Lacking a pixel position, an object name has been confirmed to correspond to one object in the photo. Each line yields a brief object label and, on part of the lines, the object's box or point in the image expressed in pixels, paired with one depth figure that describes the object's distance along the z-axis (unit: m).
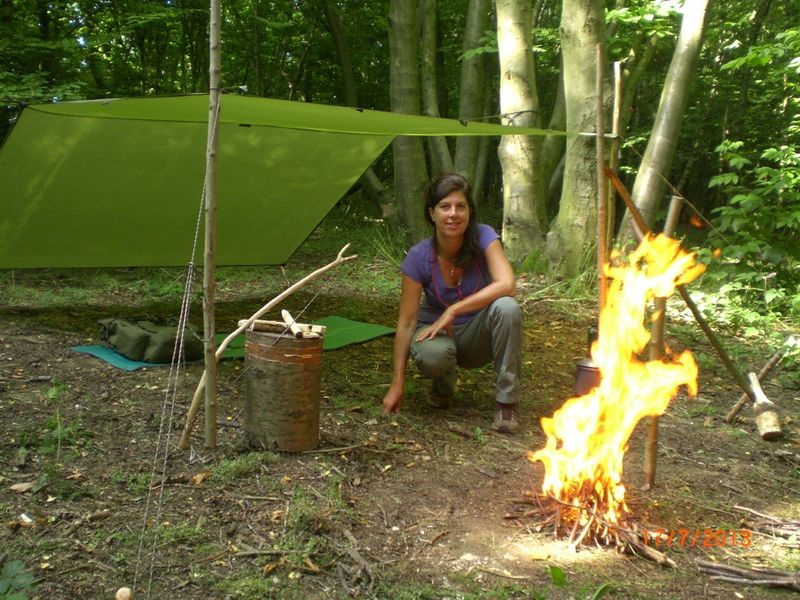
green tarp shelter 3.74
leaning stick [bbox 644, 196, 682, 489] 2.46
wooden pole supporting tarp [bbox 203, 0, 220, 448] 2.46
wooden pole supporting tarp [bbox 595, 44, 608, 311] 2.71
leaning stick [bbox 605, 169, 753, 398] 2.56
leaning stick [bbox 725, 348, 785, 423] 3.45
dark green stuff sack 3.76
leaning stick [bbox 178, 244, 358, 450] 2.51
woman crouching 3.06
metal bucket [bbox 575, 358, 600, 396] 3.03
